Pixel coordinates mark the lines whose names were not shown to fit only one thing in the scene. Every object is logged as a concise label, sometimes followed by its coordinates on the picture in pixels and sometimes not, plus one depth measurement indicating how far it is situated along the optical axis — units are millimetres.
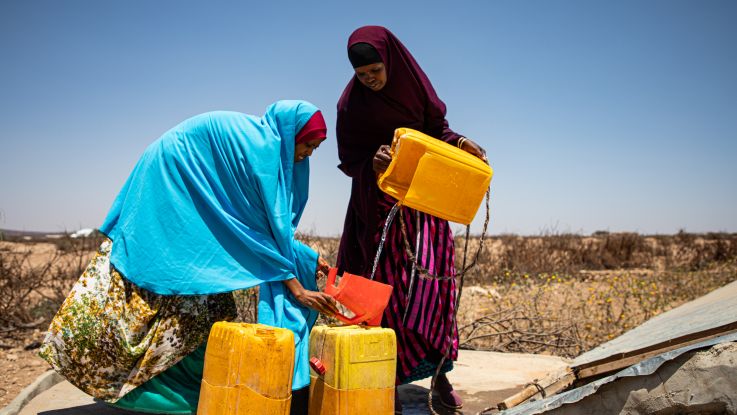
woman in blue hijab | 2676
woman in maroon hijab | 3105
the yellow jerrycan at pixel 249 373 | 2172
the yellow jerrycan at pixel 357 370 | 2279
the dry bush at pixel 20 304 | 5254
